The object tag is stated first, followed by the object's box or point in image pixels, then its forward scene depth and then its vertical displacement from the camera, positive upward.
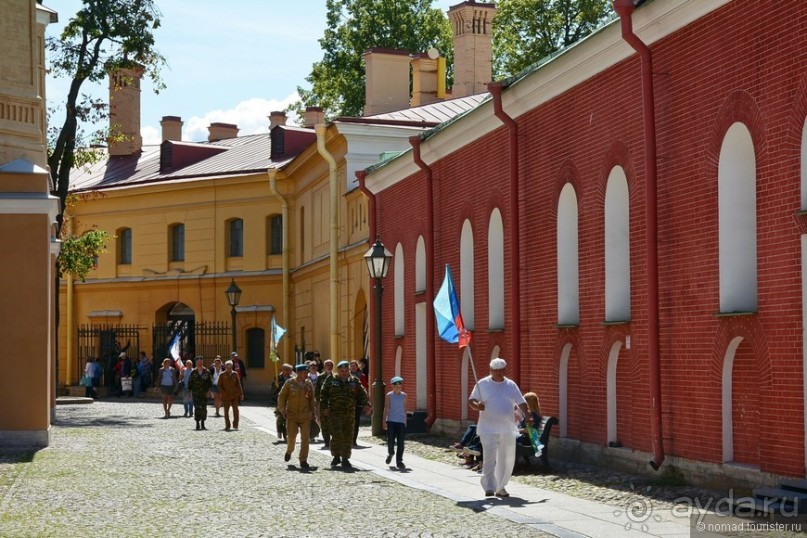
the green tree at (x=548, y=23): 50.62 +11.33
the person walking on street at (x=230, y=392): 28.44 -1.27
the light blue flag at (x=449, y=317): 20.02 +0.16
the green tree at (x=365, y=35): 57.41 +12.39
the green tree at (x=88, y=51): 35.62 +7.44
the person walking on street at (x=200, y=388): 28.77 -1.23
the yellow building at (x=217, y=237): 44.12 +3.44
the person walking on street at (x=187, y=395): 34.50 -1.61
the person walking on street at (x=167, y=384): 34.19 -1.31
